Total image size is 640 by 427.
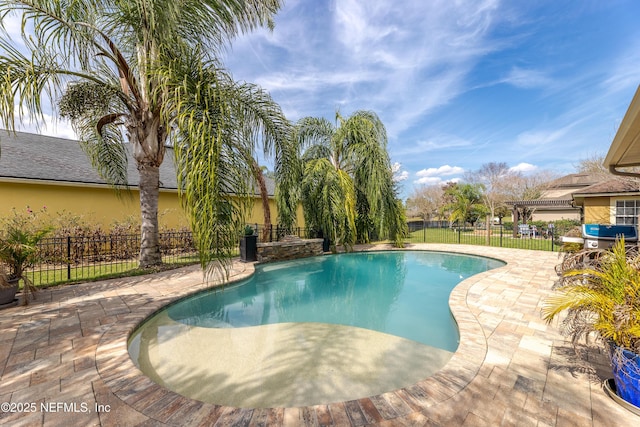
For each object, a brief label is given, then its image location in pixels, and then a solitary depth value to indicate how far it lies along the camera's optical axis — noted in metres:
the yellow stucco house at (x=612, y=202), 12.02
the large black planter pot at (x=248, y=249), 9.77
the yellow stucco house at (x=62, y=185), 8.83
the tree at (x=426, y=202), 35.88
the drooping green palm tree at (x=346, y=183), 11.74
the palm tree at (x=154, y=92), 4.09
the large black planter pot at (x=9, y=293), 4.67
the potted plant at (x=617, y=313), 2.07
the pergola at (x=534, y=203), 18.75
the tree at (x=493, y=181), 27.48
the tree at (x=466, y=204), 26.59
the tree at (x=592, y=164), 15.24
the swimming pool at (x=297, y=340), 2.95
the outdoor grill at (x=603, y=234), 5.75
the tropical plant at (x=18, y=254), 4.66
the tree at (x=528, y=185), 27.58
